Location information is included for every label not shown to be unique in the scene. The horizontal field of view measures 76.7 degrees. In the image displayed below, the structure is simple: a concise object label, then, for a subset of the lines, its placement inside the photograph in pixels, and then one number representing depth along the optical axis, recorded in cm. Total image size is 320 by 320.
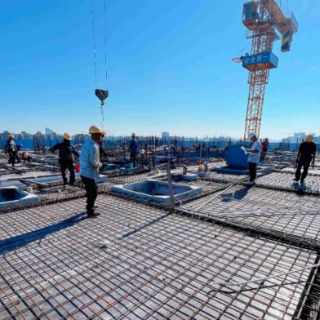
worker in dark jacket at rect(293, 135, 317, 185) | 655
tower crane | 3538
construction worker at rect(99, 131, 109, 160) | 569
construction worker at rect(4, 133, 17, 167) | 1004
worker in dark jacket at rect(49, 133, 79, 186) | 619
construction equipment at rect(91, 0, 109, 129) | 818
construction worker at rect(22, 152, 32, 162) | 1113
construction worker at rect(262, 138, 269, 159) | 1455
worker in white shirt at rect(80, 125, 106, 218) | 388
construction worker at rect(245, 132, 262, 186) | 643
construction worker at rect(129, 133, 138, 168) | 983
